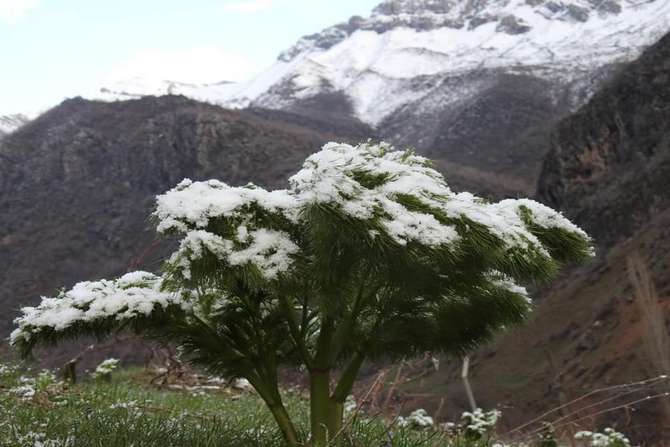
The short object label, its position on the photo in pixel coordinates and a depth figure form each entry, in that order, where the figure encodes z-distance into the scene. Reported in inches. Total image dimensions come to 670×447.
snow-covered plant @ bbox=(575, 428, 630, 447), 218.5
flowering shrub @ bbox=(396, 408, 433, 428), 224.2
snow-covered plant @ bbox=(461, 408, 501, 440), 211.8
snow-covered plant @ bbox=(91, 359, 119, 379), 320.9
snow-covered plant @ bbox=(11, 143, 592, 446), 108.3
